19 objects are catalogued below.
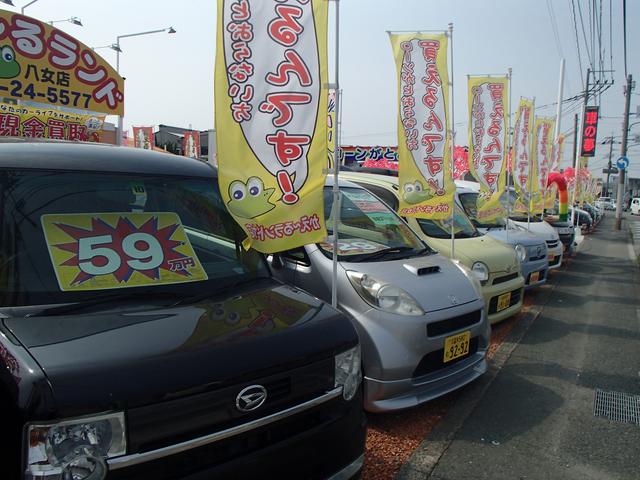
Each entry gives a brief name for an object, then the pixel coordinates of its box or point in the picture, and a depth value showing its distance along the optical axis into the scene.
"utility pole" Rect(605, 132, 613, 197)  51.57
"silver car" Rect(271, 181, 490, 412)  3.33
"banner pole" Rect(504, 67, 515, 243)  9.14
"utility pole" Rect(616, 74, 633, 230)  24.36
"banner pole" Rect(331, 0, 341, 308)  3.50
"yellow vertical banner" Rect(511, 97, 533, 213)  9.70
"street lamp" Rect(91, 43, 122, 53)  19.97
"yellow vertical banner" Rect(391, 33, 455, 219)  6.00
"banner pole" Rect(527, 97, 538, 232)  9.90
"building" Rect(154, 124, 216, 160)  29.02
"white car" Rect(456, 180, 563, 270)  9.15
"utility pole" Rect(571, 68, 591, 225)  16.28
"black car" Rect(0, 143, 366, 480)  1.55
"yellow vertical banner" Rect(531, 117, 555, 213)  10.54
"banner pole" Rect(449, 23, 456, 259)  5.76
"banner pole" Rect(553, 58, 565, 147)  14.72
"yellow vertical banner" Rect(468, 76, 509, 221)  7.81
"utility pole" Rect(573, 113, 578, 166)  27.75
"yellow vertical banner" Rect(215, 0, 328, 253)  3.14
